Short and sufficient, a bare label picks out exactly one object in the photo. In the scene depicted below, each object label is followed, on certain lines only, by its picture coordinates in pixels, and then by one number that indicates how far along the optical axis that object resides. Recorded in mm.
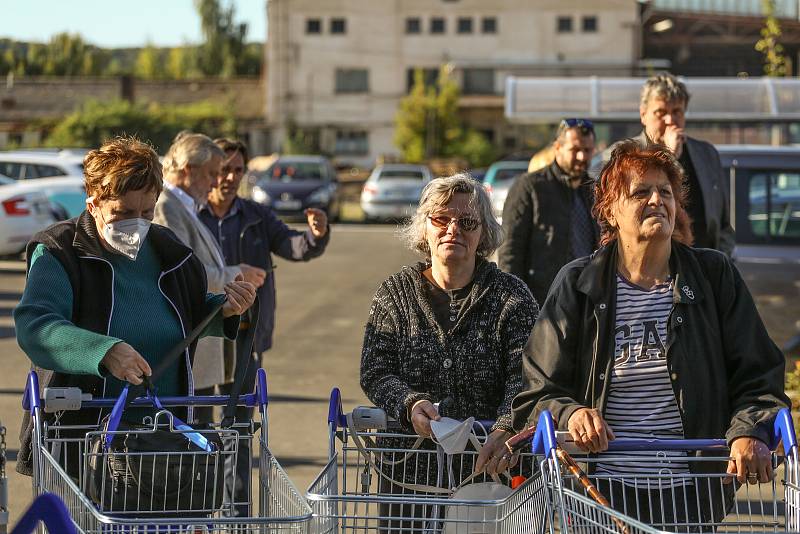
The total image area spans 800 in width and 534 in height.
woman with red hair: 3887
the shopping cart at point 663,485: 3556
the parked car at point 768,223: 10602
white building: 67500
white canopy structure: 13062
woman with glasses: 4500
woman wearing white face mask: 4348
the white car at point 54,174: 21250
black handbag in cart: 4004
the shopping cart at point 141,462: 3674
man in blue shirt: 7141
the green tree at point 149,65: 93000
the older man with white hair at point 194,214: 6289
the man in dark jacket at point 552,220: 7121
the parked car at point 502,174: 28203
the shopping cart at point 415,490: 3488
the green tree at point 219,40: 93875
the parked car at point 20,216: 19492
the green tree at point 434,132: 59719
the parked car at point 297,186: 31781
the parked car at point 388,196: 33062
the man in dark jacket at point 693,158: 6582
